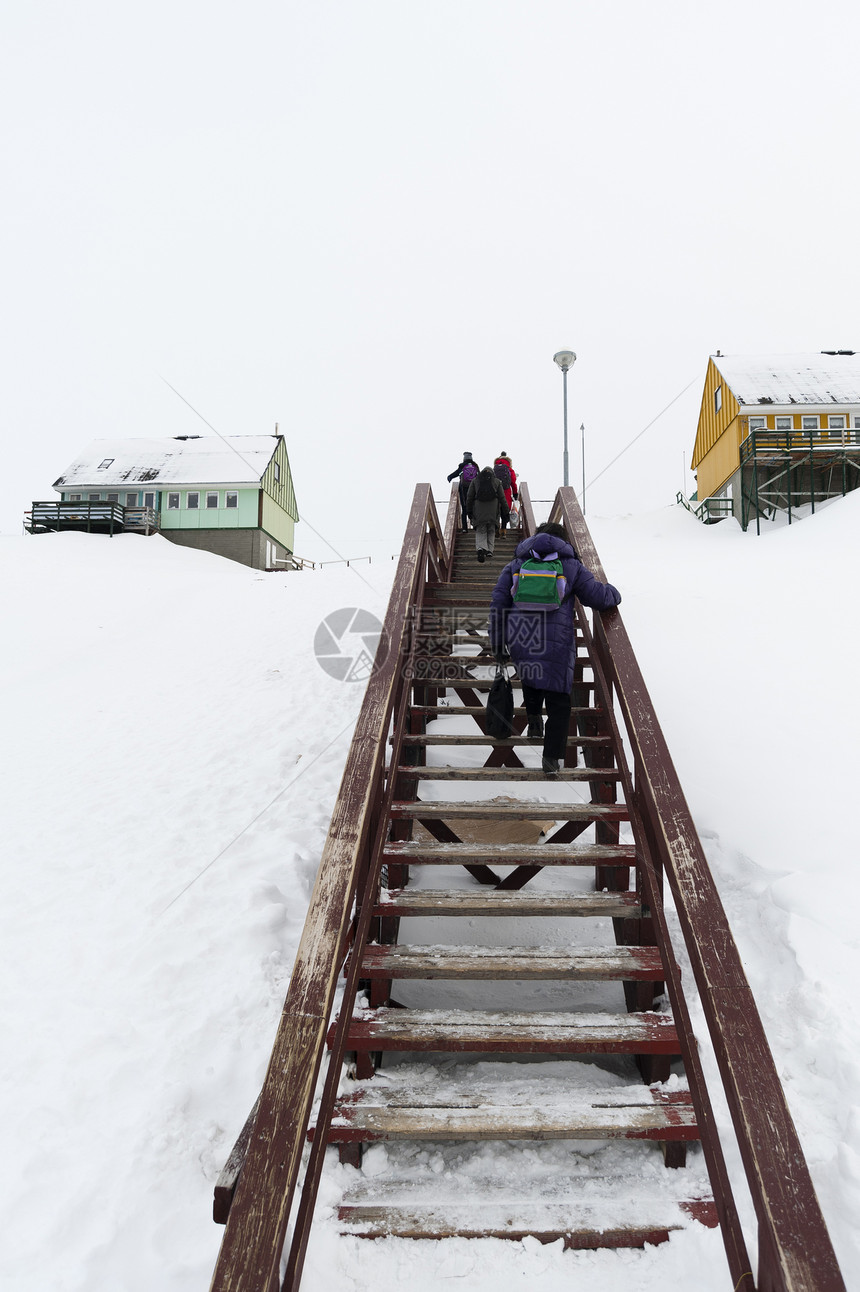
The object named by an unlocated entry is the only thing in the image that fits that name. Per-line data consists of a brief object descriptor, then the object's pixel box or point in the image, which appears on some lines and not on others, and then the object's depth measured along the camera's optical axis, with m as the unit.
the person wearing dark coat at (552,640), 3.89
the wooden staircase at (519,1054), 1.62
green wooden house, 27.34
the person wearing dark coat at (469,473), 10.72
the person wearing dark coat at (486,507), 8.97
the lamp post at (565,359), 13.33
